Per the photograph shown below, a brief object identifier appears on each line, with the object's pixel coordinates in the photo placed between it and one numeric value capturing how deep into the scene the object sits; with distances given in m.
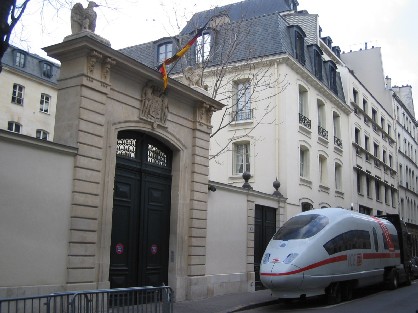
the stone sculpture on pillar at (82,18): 9.98
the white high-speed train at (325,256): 11.99
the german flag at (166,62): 11.54
